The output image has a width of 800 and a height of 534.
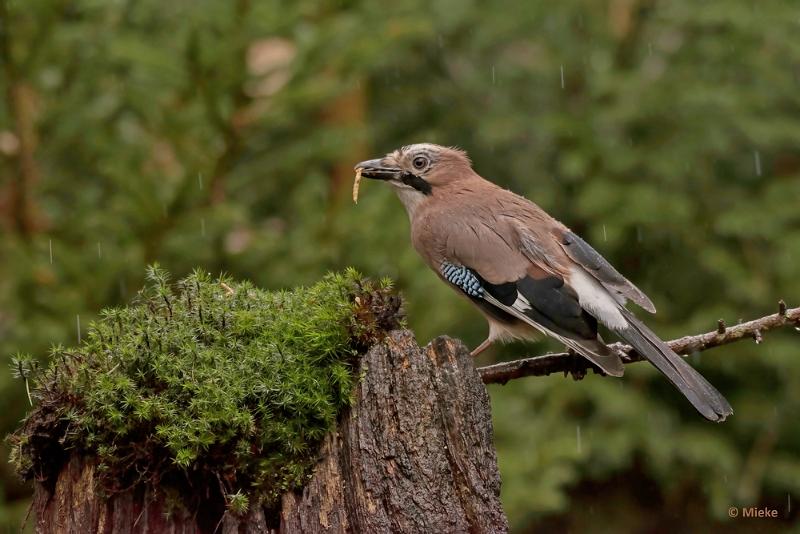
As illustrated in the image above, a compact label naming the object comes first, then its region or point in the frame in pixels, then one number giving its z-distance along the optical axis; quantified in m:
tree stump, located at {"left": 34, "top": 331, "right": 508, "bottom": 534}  7.18
